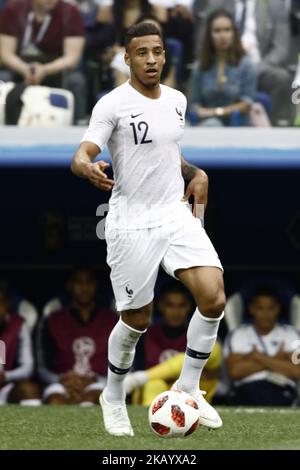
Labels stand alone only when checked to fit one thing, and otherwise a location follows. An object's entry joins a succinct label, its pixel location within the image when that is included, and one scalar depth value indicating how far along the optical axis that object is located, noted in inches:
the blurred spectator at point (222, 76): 724.0
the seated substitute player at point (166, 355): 714.2
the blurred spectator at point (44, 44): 744.3
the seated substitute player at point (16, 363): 743.7
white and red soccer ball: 444.1
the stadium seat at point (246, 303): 757.9
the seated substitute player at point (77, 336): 755.4
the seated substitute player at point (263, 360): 725.9
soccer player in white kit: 451.8
